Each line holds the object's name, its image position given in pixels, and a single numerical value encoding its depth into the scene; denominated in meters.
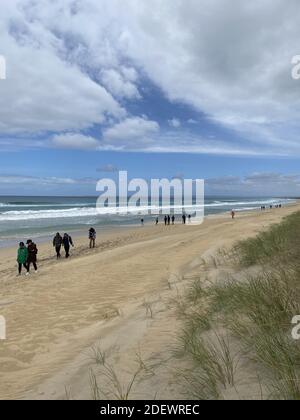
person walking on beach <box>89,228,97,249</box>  23.00
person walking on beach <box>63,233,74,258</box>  19.48
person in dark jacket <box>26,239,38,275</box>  15.44
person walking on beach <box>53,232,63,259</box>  19.11
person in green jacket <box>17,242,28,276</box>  15.02
